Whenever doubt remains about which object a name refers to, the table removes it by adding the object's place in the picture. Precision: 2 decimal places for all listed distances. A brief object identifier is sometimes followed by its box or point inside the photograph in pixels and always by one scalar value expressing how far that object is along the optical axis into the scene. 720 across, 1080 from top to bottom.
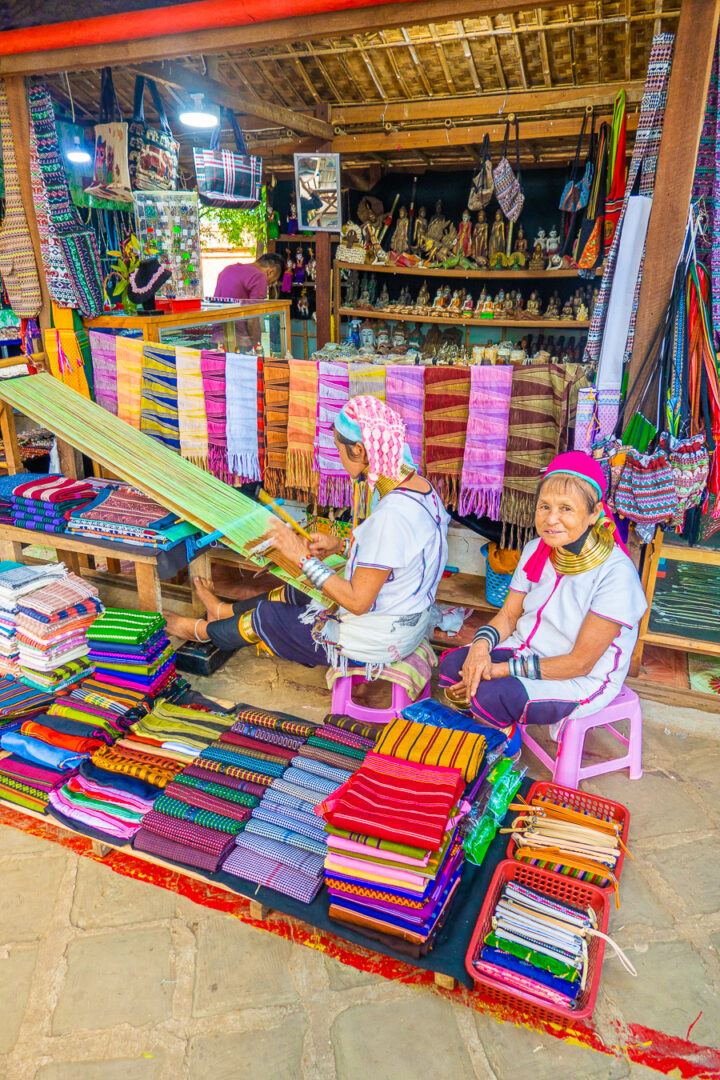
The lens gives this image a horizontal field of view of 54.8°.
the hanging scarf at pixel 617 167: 3.26
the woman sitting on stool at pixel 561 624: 2.30
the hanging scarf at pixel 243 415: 3.44
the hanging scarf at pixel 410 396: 3.15
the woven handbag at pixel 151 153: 4.02
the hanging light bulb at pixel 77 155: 4.11
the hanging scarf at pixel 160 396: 3.58
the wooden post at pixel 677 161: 2.38
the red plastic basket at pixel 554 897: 1.74
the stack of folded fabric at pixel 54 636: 2.81
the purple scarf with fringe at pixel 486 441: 3.02
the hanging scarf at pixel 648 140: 2.62
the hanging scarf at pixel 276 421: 3.40
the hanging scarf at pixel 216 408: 3.48
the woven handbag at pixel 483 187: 5.30
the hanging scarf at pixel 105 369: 3.74
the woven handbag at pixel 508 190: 5.00
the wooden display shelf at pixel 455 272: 5.95
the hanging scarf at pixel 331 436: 3.28
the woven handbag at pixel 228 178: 3.99
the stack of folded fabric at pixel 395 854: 1.79
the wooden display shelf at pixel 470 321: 6.02
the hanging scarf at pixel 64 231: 3.50
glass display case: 3.80
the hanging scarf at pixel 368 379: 3.21
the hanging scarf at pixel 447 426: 3.11
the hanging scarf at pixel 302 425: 3.34
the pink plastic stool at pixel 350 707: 2.82
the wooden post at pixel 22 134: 3.45
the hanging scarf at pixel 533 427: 2.90
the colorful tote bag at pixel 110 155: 3.86
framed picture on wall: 5.02
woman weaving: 2.48
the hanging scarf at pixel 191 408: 3.52
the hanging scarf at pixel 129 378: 3.65
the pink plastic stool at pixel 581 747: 2.50
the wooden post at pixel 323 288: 6.37
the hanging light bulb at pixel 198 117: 4.20
